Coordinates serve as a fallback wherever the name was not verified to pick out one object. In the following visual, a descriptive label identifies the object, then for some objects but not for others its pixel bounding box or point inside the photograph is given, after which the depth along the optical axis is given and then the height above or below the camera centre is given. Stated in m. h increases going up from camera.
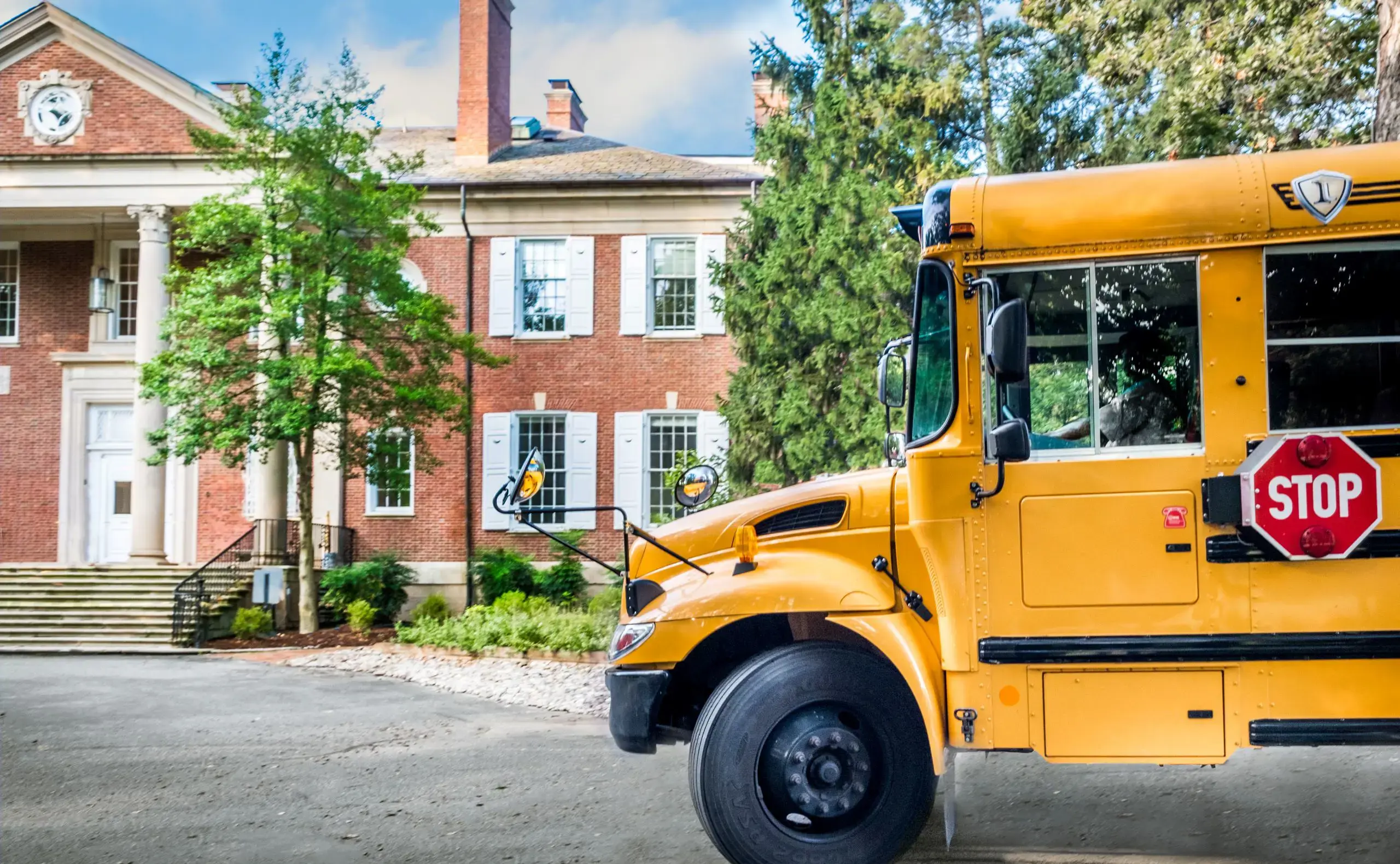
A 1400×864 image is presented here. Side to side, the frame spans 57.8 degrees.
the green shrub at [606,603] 18.12 -1.60
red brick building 25.23 +3.34
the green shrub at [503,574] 24.38 -1.53
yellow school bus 5.24 -0.13
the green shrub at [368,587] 22.81 -1.66
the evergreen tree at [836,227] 18.81 +4.13
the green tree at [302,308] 19.83 +3.01
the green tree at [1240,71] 16.09 +5.55
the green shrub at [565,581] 24.22 -1.66
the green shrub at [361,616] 21.11 -2.01
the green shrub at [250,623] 20.77 -2.08
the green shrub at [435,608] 21.52 -1.92
